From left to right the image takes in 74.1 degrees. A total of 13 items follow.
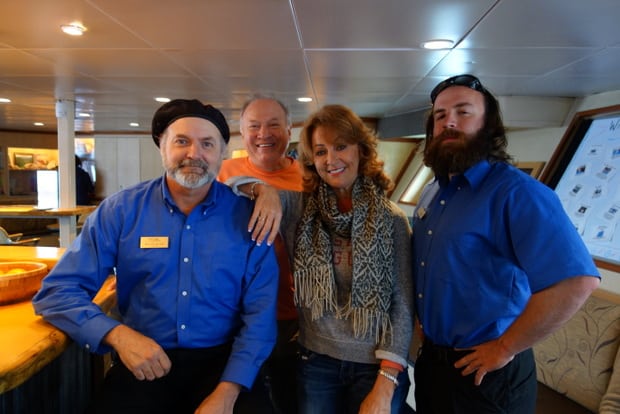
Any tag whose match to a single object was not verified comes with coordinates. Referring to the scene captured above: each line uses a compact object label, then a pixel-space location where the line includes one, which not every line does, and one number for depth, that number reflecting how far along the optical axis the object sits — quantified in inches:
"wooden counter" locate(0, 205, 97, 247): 203.6
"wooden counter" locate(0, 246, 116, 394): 36.9
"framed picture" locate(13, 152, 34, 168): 383.9
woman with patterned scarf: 56.9
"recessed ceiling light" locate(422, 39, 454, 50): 104.4
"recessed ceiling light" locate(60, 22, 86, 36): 98.4
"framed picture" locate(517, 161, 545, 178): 160.4
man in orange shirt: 72.3
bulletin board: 130.7
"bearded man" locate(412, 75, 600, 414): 47.5
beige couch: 84.7
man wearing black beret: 52.2
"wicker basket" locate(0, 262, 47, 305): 52.7
